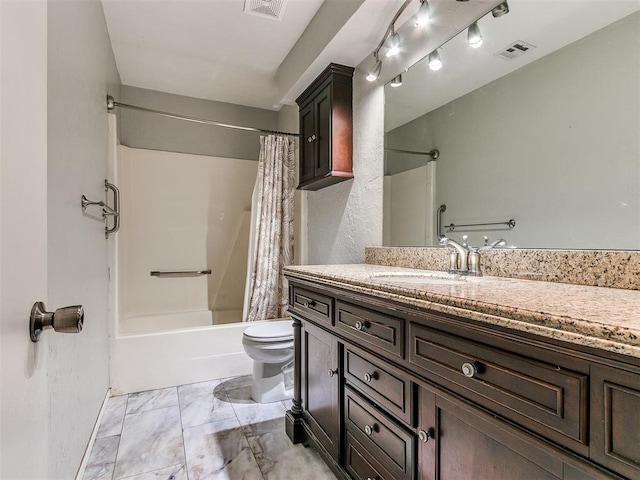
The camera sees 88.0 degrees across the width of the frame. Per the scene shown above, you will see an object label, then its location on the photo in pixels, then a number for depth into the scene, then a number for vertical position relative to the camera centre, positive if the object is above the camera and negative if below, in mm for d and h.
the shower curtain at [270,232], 2770 +68
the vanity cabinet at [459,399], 519 -345
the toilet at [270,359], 2086 -769
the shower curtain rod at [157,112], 2256 +940
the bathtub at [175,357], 2271 -849
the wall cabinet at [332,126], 2074 +736
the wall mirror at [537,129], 996 +414
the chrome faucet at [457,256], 1338 -69
